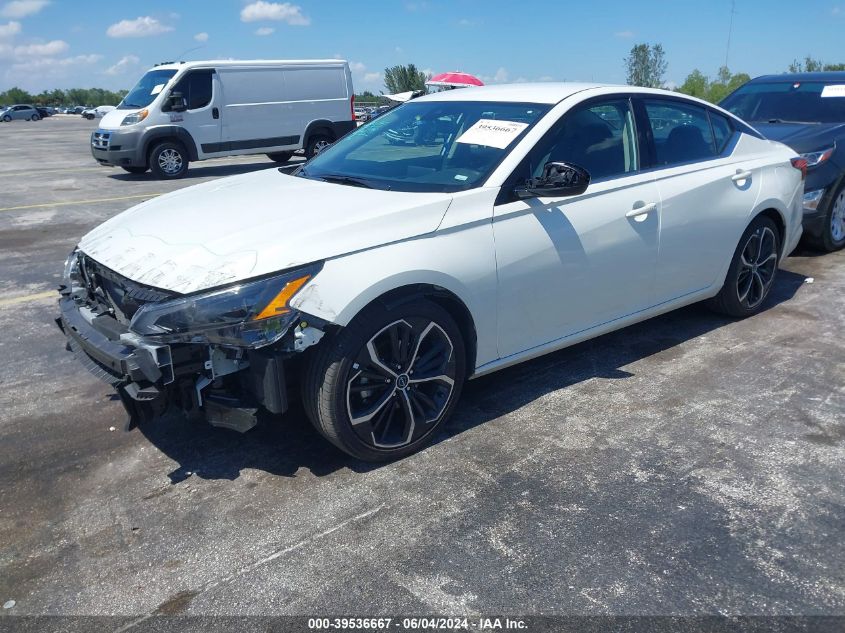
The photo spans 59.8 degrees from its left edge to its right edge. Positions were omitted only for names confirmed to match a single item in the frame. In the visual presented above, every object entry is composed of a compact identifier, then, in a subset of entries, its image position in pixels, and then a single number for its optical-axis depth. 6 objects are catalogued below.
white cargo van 14.64
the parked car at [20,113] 56.09
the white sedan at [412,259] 3.04
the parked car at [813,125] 6.94
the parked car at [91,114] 58.94
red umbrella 19.25
